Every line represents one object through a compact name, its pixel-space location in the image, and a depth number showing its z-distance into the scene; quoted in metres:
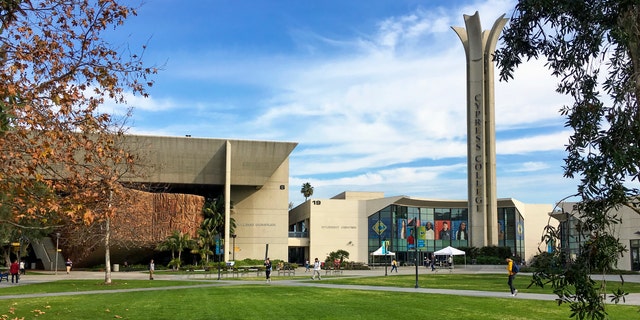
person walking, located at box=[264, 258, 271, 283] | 36.19
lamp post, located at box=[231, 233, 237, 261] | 71.76
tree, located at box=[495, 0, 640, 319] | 6.25
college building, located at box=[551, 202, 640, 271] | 62.66
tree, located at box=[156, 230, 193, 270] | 63.75
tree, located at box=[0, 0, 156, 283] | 9.56
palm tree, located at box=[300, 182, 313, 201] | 117.25
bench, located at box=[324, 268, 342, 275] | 52.17
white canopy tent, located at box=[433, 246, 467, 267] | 60.22
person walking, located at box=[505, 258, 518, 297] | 24.46
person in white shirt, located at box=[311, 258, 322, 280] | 39.31
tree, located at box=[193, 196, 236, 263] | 67.26
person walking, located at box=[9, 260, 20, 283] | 37.62
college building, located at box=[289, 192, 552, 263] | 85.31
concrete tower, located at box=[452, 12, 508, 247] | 73.38
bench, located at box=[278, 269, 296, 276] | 51.51
